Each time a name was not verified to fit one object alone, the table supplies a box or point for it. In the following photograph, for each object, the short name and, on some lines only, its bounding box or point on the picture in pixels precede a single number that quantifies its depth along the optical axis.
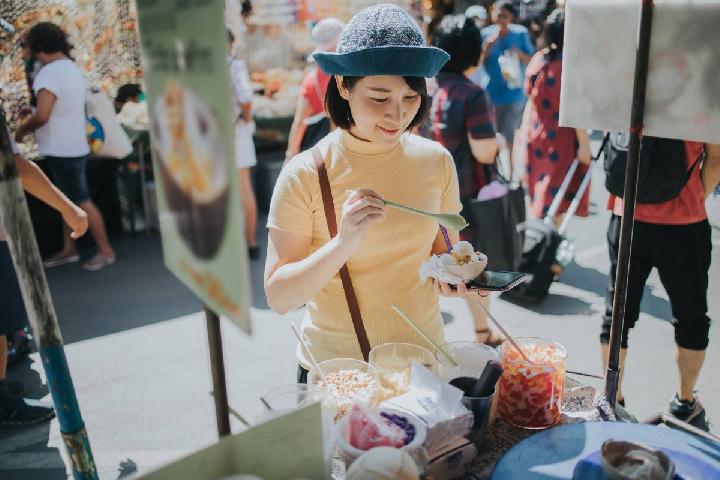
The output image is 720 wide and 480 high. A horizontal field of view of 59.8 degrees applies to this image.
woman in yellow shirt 1.49
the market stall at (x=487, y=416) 1.06
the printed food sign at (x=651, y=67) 1.27
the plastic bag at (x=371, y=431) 1.08
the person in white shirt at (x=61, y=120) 4.61
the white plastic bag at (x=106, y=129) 5.18
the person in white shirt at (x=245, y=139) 5.03
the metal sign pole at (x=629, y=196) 1.34
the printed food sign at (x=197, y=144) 0.73
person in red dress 4.40
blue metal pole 0.94
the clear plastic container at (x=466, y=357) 1.33
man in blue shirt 7.14
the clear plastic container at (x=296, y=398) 1.20
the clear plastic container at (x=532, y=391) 1.34
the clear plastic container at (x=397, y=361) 1.33
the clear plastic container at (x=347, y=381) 1.25
